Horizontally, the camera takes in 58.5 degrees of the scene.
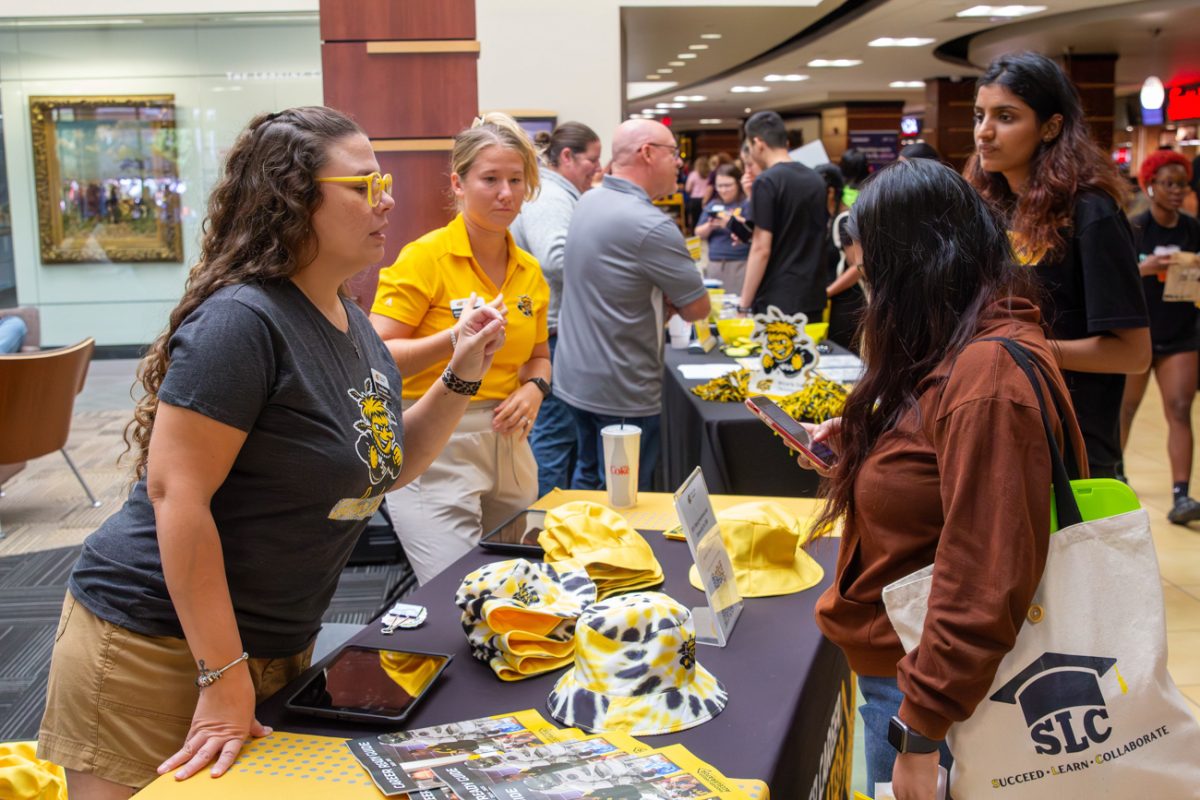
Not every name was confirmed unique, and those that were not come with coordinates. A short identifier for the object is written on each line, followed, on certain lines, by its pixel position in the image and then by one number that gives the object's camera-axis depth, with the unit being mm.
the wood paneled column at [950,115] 15344
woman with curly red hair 4859
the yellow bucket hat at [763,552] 1939
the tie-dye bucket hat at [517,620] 1558
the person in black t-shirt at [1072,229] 2146
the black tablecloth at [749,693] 1385
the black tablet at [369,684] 1422
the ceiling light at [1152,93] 10805
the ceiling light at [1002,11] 9703
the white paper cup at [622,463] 2398
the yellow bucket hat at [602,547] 1888
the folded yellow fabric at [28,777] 1309
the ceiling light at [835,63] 13844
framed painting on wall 7289
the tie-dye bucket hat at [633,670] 1366
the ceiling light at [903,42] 11766
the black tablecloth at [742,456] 3451
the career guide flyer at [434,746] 1236
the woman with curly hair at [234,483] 1339
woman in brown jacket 1190
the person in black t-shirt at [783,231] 5039
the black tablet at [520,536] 2100
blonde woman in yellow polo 2420
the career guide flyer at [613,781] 1190
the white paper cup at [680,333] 5246
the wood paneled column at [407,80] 3451
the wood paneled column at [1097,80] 12656
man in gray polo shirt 3395
